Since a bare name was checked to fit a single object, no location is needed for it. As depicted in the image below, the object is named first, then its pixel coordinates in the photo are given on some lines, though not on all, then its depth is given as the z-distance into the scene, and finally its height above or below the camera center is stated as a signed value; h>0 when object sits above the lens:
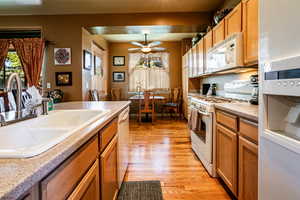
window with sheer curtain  7.43 +0.79
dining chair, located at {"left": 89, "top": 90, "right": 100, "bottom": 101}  5.16 -0.05
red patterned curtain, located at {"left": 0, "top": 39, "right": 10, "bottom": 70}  4.70 +1.04
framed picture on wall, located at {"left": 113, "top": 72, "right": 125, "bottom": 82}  7.49 +0.58
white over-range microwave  2.35 +0.50
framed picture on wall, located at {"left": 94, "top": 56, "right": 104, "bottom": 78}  5.76 +0.79
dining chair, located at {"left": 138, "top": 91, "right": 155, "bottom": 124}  5.90 -0.21
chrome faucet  1.22 +0.04
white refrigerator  0.89 -0.05
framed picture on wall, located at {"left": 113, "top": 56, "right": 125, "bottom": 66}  7.43 +1.17
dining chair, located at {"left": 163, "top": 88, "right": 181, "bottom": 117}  6.56 -0.34
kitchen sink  0.70 -0.21
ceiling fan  5.45 +1.18
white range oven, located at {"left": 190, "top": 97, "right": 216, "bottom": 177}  2.43 -0.59
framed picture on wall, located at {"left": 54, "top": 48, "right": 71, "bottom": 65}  4.65 +0.86
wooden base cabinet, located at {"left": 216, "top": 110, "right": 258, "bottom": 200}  1.50 -0.52
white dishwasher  2.07 -0.57
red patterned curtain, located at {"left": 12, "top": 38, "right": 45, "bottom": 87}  4.59 +0.79
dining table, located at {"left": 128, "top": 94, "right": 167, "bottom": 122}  6.03 -0.15
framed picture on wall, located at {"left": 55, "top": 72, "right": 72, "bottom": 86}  4.68 +0.35
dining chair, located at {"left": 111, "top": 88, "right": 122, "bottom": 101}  7.14 -0.03
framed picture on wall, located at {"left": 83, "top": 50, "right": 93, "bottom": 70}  4.80 +0.81
